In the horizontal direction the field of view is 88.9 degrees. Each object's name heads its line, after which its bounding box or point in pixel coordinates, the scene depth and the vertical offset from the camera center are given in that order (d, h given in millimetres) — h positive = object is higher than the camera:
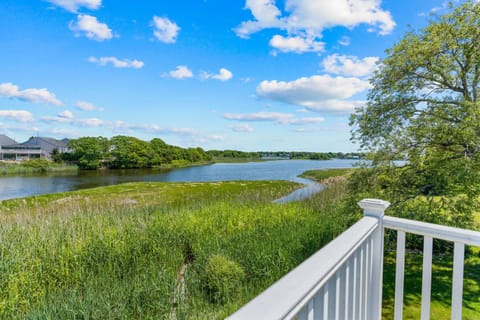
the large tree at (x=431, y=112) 3371 +709
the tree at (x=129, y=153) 44562 -320
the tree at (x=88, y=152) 40969 -229
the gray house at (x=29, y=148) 45328 +266
